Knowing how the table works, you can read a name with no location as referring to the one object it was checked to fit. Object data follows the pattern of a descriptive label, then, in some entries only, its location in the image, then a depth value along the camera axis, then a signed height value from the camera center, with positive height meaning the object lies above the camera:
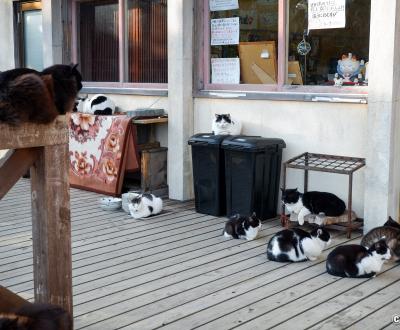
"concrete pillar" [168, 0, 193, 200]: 6.36 -0.24
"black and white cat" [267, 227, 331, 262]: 4.39 -1.22
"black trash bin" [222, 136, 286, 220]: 5.42 -0.89
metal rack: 5.04 -0.78
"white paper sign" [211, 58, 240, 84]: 6.29 +0.01
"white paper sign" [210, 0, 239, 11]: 6.21 +0.67
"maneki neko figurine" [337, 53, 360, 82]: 5.43 +0.04
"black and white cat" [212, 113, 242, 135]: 5.90 -0.50
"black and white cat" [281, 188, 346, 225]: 5.16 -1.09
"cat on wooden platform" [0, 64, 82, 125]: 2.44 -0.09
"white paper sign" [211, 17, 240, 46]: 6.25 +0.41
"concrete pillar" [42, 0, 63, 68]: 7.95 +0.51
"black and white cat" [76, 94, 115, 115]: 7.04 -0.37
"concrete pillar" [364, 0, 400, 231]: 4.82 -0.35
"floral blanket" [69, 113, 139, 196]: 6.51 -0.85
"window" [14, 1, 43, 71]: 8.66 +0.52
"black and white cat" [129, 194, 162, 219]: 5.75 -1.23
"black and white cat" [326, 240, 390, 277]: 4.03 -1.21
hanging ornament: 5.75 +0.22
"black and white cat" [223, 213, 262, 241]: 4.97 -1.23
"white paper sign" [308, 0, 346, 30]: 5.41 +0.50
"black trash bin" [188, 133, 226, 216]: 5.73 -0.93
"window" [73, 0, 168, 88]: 7.11 +0.37
